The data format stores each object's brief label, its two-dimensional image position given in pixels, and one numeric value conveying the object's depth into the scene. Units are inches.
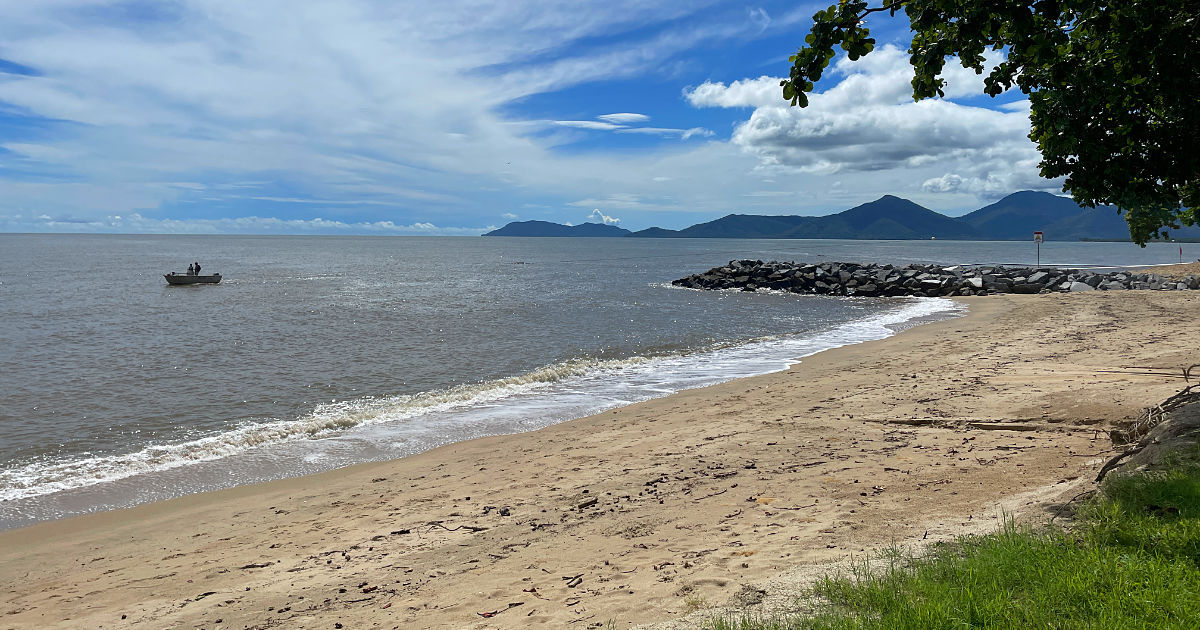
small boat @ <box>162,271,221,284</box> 1953.7
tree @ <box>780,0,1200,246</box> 200.5
